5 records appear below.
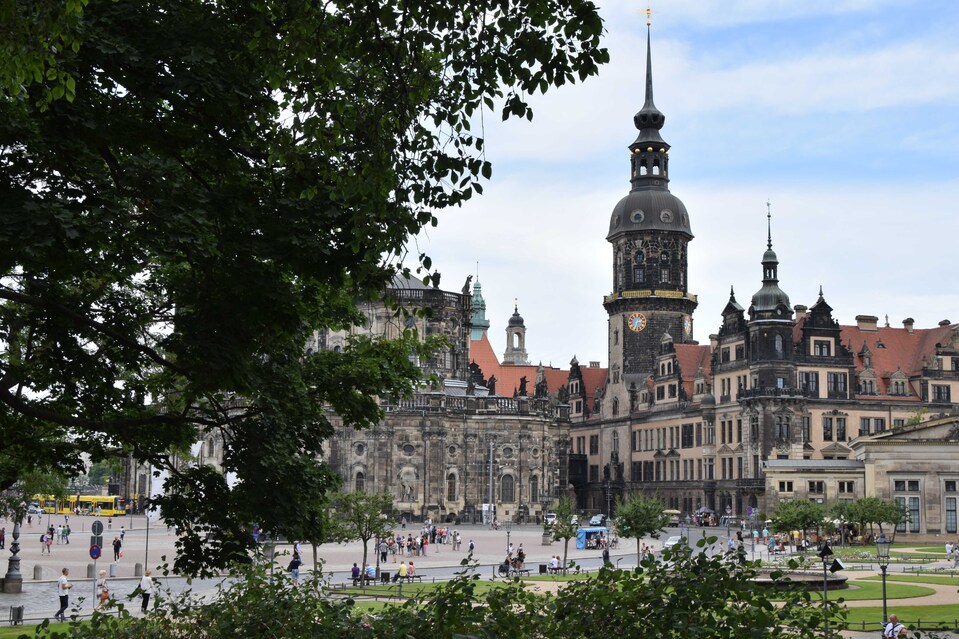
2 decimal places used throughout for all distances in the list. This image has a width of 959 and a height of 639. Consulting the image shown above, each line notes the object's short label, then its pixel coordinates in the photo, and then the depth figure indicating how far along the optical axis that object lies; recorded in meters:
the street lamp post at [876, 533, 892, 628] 31.72
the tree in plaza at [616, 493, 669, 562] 57.36
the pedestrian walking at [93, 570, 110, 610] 34.67
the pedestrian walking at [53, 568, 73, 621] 32.43
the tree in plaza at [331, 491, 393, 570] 49.09
